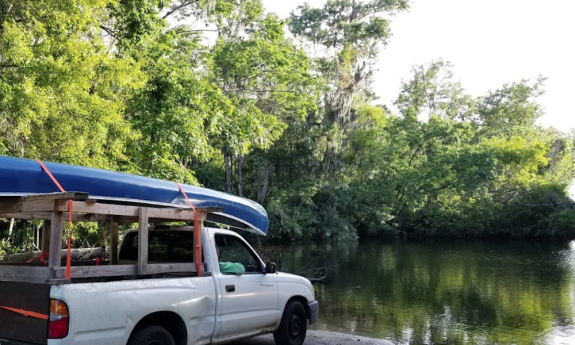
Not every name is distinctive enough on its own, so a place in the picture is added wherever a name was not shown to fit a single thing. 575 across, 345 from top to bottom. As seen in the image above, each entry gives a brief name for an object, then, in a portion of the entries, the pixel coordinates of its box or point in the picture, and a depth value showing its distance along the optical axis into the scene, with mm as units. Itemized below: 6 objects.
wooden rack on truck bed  4164
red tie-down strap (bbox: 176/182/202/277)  5488
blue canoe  4383
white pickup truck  4031
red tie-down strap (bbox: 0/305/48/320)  4000
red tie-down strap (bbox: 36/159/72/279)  4586
